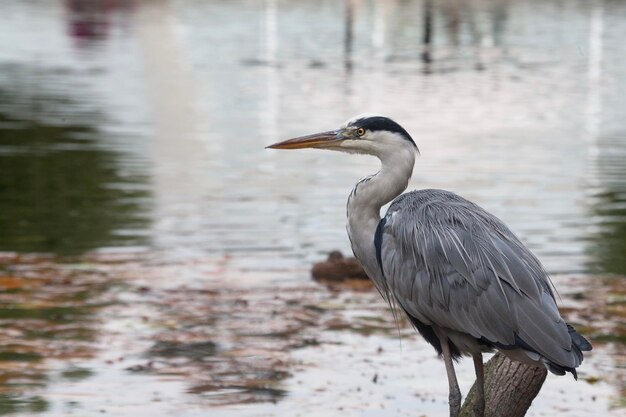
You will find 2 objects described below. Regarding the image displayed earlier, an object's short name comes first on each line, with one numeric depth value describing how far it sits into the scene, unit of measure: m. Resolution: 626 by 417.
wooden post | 13.96
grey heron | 12.91
